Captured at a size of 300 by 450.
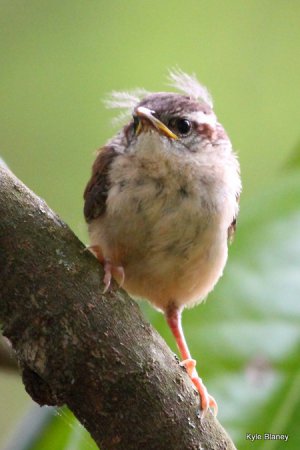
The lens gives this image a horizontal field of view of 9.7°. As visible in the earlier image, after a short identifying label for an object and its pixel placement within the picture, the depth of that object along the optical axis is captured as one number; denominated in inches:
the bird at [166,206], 224.7
